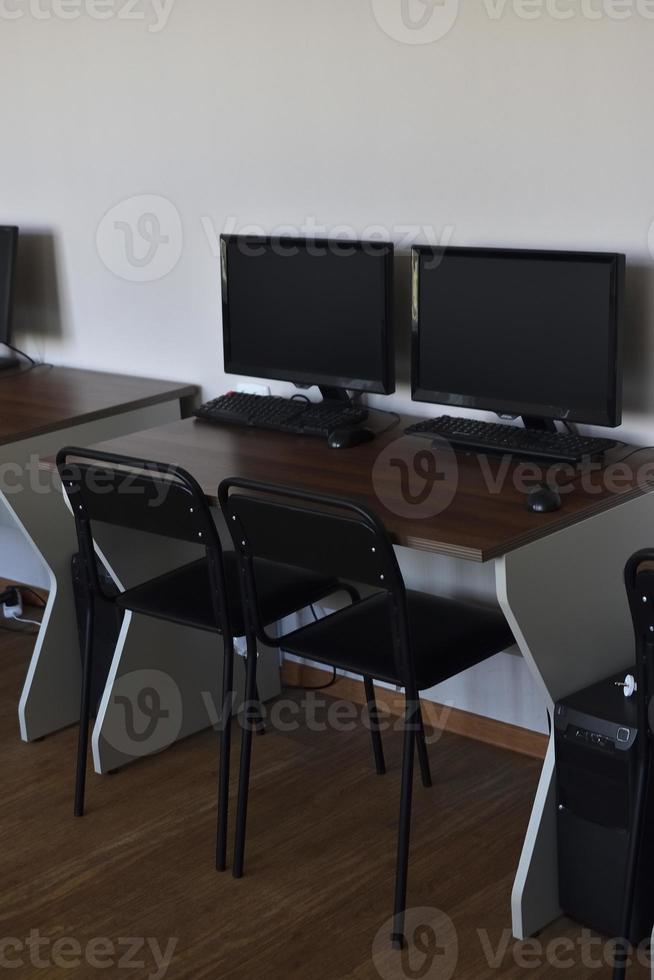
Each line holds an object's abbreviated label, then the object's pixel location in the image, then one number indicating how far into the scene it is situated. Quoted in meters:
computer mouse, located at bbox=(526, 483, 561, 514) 2.35
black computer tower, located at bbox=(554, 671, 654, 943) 2.24
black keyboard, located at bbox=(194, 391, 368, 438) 2.96
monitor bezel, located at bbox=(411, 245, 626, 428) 2.51
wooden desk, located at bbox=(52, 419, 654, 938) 2.28
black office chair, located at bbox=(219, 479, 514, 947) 2.27
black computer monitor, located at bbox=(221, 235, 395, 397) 2.93
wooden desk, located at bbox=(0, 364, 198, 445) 3.20
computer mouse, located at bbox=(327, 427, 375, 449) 2.83
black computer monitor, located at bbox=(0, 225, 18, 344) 3.65
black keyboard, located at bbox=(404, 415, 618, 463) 2.61
